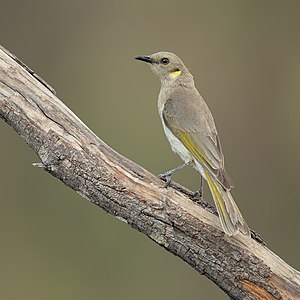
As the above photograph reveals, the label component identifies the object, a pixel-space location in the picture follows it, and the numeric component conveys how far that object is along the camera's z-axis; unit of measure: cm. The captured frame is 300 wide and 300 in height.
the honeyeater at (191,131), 729
